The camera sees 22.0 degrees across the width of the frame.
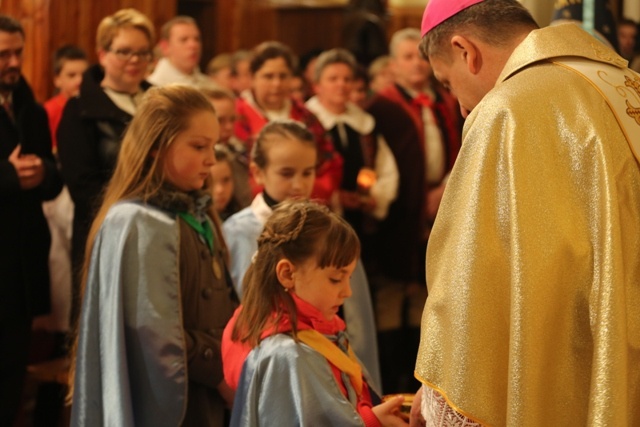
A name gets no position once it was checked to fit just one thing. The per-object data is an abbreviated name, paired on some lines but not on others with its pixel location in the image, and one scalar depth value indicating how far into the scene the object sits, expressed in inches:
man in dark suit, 281.6
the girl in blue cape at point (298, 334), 172.7
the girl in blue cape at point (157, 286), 210.2
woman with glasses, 293.9
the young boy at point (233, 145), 308.3
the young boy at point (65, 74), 384.0
